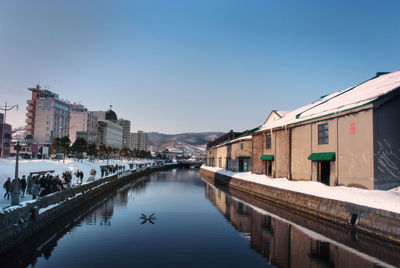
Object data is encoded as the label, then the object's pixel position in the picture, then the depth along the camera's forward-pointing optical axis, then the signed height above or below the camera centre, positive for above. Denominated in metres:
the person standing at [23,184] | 25.49 -2.64
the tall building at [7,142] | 111.36 +3.41
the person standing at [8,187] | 24.20 -2.80
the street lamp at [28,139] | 22.88 +0.94
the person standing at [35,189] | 23.33 -2.80
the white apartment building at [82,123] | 171.62 +17.06
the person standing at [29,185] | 27.58 -2.95
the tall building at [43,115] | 136.00 +16.23
